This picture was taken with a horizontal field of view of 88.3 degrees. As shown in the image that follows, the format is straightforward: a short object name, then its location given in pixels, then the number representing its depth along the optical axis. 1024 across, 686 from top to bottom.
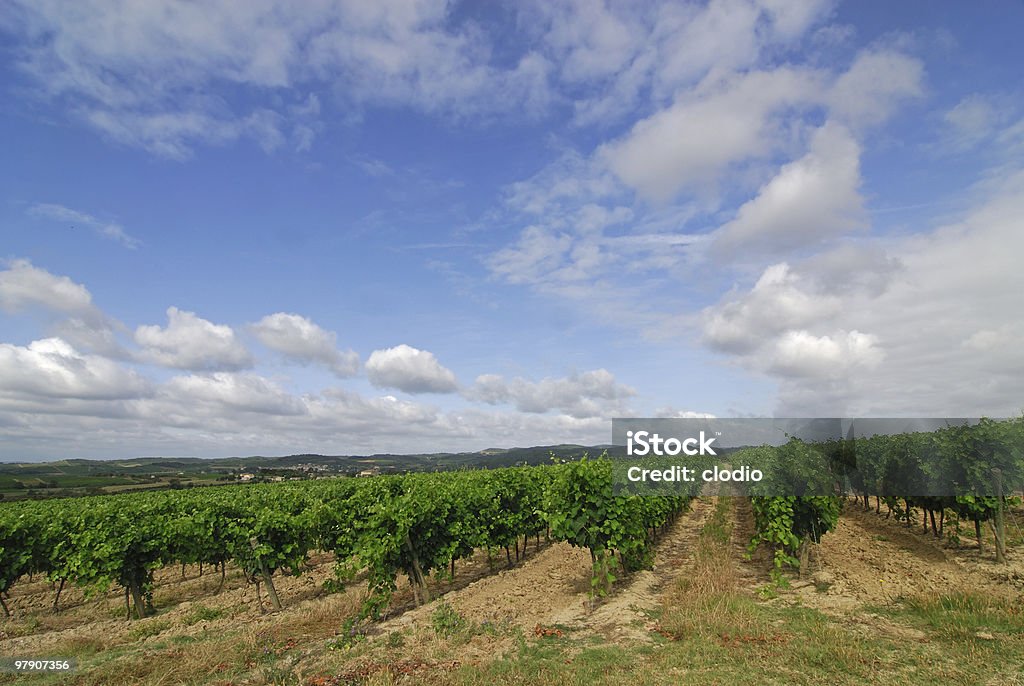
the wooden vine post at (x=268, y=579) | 13.14
